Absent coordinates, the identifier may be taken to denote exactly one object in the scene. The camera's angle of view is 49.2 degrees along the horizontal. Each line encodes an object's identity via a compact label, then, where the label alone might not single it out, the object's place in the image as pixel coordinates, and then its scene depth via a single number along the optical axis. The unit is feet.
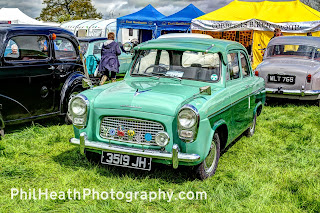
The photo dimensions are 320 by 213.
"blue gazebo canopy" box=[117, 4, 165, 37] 68.23
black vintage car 18.20
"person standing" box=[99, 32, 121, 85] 33.22
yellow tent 49.44
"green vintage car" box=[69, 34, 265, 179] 12.35
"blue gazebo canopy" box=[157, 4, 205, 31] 64.85
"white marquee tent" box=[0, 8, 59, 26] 87.25
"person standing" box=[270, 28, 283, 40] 39.68
